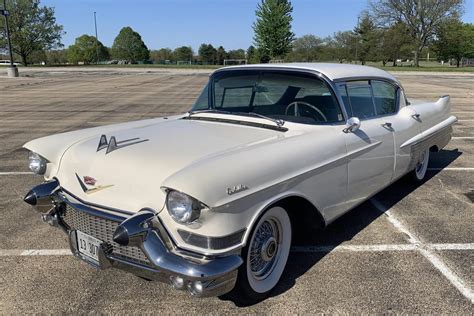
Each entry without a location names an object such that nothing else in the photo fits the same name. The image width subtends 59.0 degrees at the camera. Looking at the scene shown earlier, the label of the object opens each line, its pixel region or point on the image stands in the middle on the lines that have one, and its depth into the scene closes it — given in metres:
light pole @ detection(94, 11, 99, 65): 89.64
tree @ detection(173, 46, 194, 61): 101.44
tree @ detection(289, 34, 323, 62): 61.21
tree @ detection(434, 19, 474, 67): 57.12
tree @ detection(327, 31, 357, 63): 63.44
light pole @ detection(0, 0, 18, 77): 30.26
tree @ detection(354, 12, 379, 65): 60.78
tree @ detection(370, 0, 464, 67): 54.44
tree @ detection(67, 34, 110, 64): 89.58
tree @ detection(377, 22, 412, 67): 57.56
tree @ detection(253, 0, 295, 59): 53.03
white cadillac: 2.38
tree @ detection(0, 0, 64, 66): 69.62
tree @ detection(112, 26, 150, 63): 95.56
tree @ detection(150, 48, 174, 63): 105.50
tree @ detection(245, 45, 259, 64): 56.98
